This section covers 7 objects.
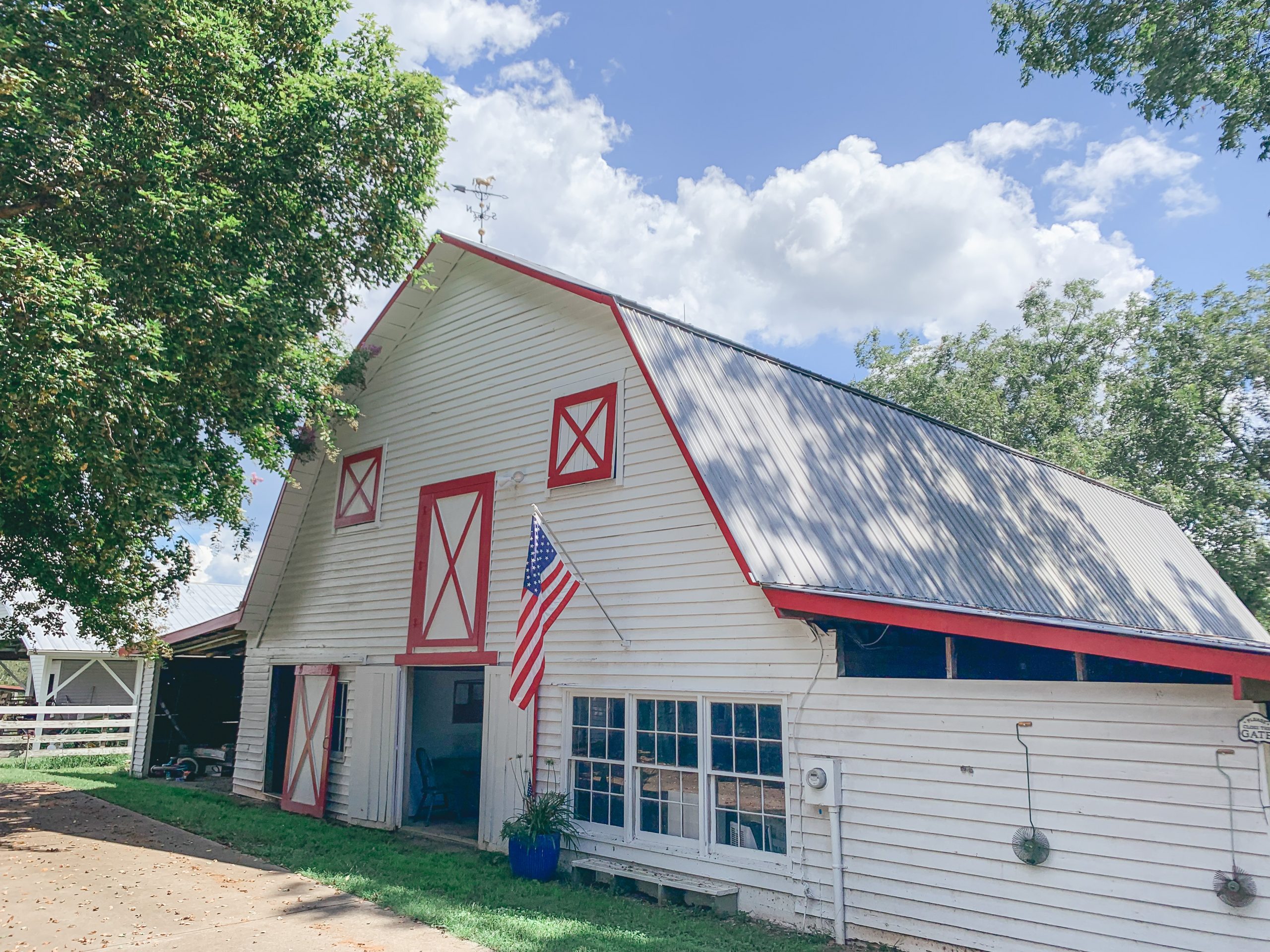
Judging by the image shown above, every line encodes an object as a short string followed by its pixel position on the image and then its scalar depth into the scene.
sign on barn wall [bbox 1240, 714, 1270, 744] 5.63
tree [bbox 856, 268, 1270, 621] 25.05
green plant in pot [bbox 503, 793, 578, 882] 9.36
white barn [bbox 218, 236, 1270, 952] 6.34
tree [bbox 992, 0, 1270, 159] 12.51
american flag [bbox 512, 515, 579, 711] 9.73
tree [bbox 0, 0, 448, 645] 8.26
